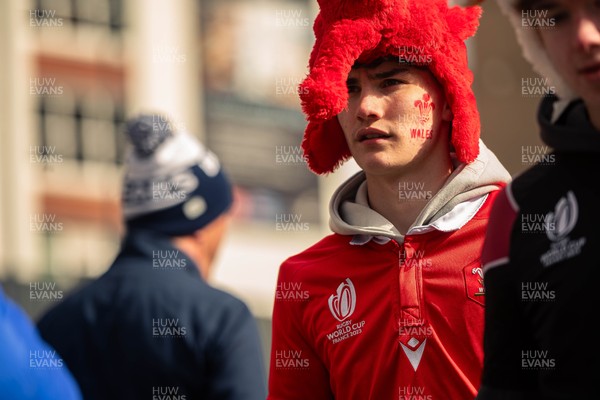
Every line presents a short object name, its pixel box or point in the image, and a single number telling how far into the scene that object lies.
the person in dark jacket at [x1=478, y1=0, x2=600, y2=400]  6.41
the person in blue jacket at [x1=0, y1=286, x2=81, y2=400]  7.21
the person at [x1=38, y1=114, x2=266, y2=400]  11.38
